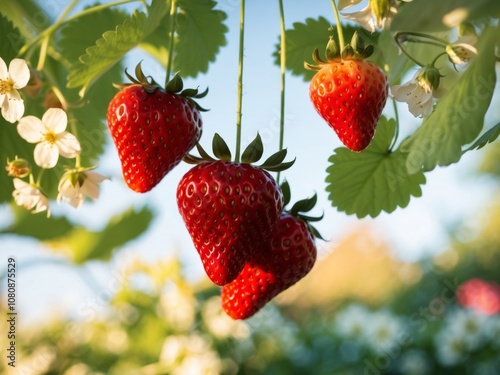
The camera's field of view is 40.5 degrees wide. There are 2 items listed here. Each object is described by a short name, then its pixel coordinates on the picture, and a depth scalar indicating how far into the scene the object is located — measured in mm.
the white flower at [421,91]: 536
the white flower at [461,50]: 507
